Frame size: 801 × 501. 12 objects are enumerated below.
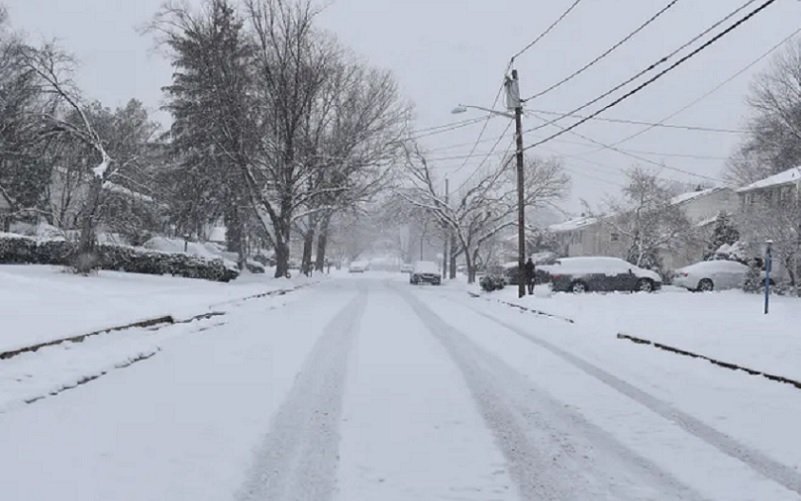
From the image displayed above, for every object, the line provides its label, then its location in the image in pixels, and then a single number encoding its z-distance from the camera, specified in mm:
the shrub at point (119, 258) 24766
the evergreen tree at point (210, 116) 32812
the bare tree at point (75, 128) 24172
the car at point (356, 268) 80394
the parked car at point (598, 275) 27969
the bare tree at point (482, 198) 45688
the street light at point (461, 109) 27203
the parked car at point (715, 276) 30406
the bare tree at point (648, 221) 46625
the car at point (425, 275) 43312
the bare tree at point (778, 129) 42156
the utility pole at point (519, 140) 25938
